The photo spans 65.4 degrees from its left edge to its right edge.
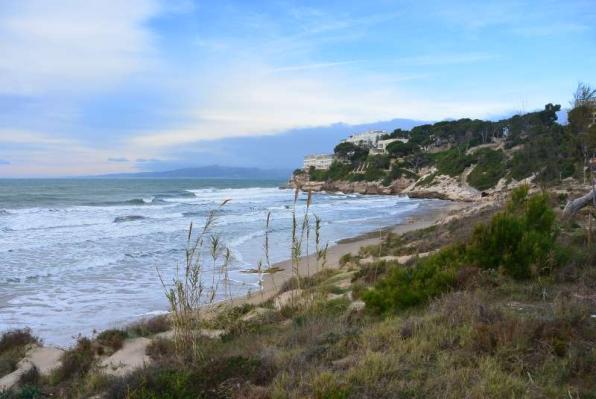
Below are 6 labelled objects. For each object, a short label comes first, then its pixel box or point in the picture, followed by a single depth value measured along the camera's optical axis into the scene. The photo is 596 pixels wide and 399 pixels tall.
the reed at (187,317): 4.93
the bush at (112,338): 7.05
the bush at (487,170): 50.97
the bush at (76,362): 5.85
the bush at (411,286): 6.06
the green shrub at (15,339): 7.66
